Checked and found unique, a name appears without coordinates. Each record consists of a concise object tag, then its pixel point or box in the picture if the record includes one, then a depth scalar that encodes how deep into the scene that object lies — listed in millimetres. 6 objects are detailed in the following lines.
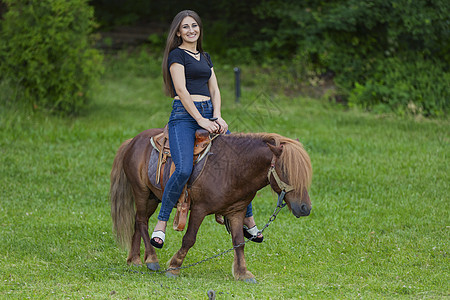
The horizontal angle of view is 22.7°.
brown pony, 10403
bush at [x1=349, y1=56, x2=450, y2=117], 28302
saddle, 11074
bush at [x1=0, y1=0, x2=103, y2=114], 25182
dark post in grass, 29389
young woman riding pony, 10982
